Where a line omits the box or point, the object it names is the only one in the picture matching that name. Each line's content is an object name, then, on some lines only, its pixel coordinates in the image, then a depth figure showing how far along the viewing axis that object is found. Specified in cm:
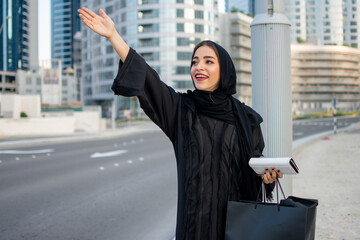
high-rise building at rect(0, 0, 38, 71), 13275
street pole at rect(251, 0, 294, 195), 347
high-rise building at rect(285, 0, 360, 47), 12162
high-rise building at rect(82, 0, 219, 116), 7625
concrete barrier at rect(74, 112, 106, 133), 3525
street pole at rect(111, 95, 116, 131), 3538
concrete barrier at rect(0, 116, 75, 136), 2784
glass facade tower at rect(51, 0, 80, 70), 17400
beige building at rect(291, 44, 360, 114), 11338
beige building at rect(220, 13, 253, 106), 8944
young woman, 225
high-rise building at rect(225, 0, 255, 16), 16978
